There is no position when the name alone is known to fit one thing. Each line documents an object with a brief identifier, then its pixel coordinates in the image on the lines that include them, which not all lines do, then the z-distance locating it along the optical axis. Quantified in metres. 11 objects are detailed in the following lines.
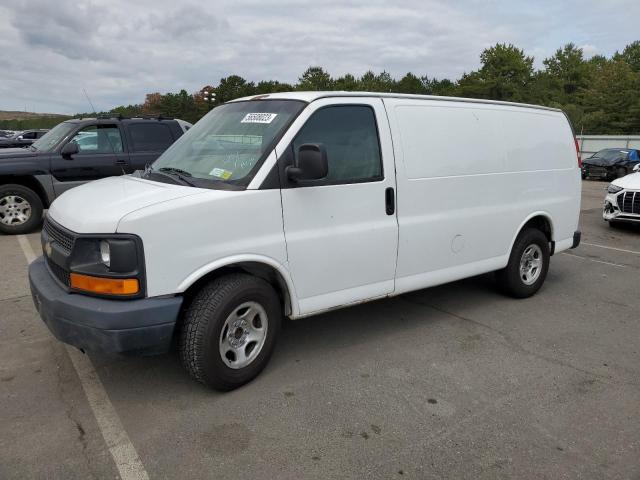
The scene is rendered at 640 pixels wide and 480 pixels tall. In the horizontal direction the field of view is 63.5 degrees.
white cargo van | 3.07
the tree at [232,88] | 79.31
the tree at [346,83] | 70.33
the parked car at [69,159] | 8.50
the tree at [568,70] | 66.56
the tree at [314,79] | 66.19
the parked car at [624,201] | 9.32
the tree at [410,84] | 79.01
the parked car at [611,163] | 22.45
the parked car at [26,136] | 14.00
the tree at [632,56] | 70.22
